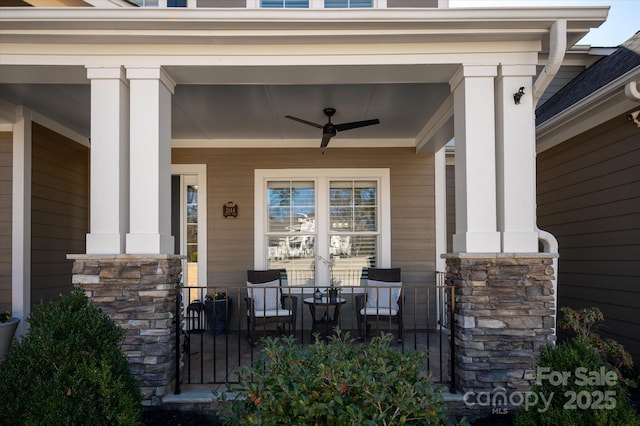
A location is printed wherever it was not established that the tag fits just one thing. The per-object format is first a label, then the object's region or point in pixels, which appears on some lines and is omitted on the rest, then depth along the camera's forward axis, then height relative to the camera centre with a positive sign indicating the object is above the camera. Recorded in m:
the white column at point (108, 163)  3.31 +0.48
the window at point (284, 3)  5.05 +2.48
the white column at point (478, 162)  3.34 +0.48
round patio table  5.11 -1.04
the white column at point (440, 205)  6.08 +0.29
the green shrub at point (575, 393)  2.09 -0.78
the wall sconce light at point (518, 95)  3.33 +0.95
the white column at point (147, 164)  3.32 +0.47
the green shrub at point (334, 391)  1.92 -0.71
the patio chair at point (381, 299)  5.25 -0.86
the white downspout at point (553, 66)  3.14 +1.11
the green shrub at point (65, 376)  2.17 -0.72
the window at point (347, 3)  5.05 +2.46
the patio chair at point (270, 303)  5.11 -0.87
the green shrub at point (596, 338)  3.13 -0.79
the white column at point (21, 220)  4.69 +0.10
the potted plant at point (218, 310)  5.79 -1.03
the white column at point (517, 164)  3.30 +0.45
